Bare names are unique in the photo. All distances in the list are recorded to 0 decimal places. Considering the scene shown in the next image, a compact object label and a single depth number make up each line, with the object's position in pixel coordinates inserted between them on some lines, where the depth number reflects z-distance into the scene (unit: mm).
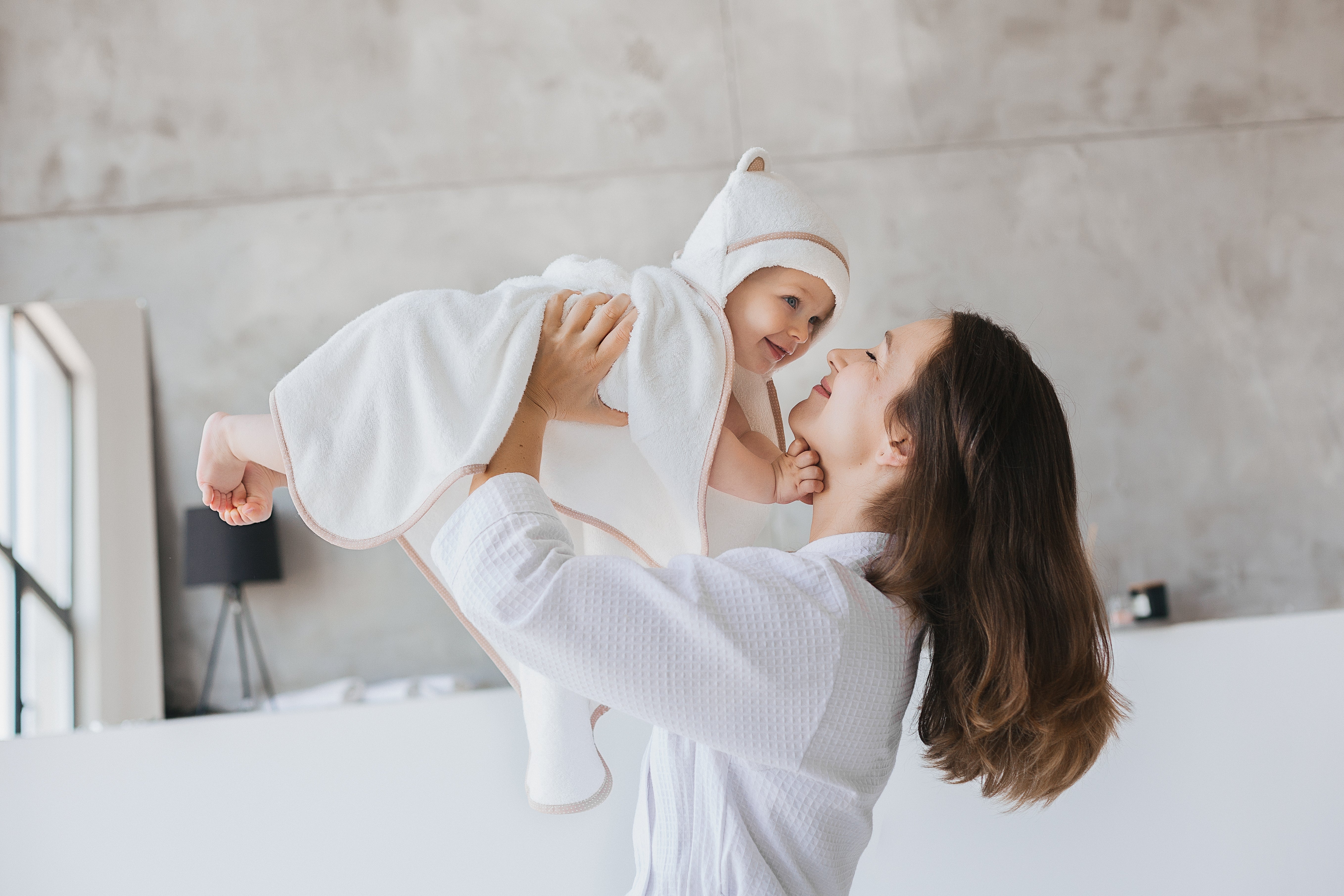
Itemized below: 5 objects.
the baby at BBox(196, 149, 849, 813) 1012
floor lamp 2529
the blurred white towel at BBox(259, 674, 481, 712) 2537
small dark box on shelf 2574
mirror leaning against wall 2438
